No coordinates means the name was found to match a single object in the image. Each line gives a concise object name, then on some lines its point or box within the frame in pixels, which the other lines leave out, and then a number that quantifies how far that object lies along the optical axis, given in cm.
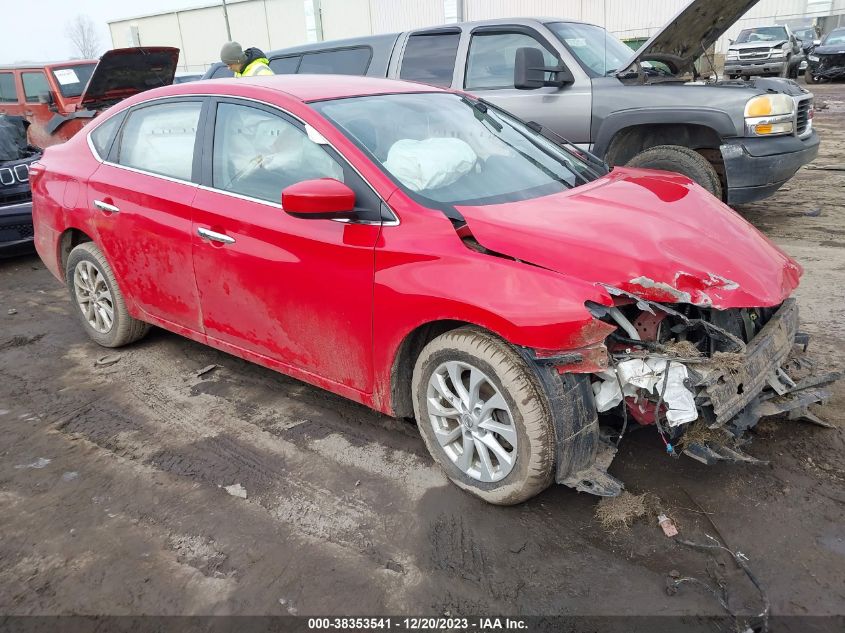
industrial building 3195
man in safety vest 699
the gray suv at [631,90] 581
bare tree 8069
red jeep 885
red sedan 265
